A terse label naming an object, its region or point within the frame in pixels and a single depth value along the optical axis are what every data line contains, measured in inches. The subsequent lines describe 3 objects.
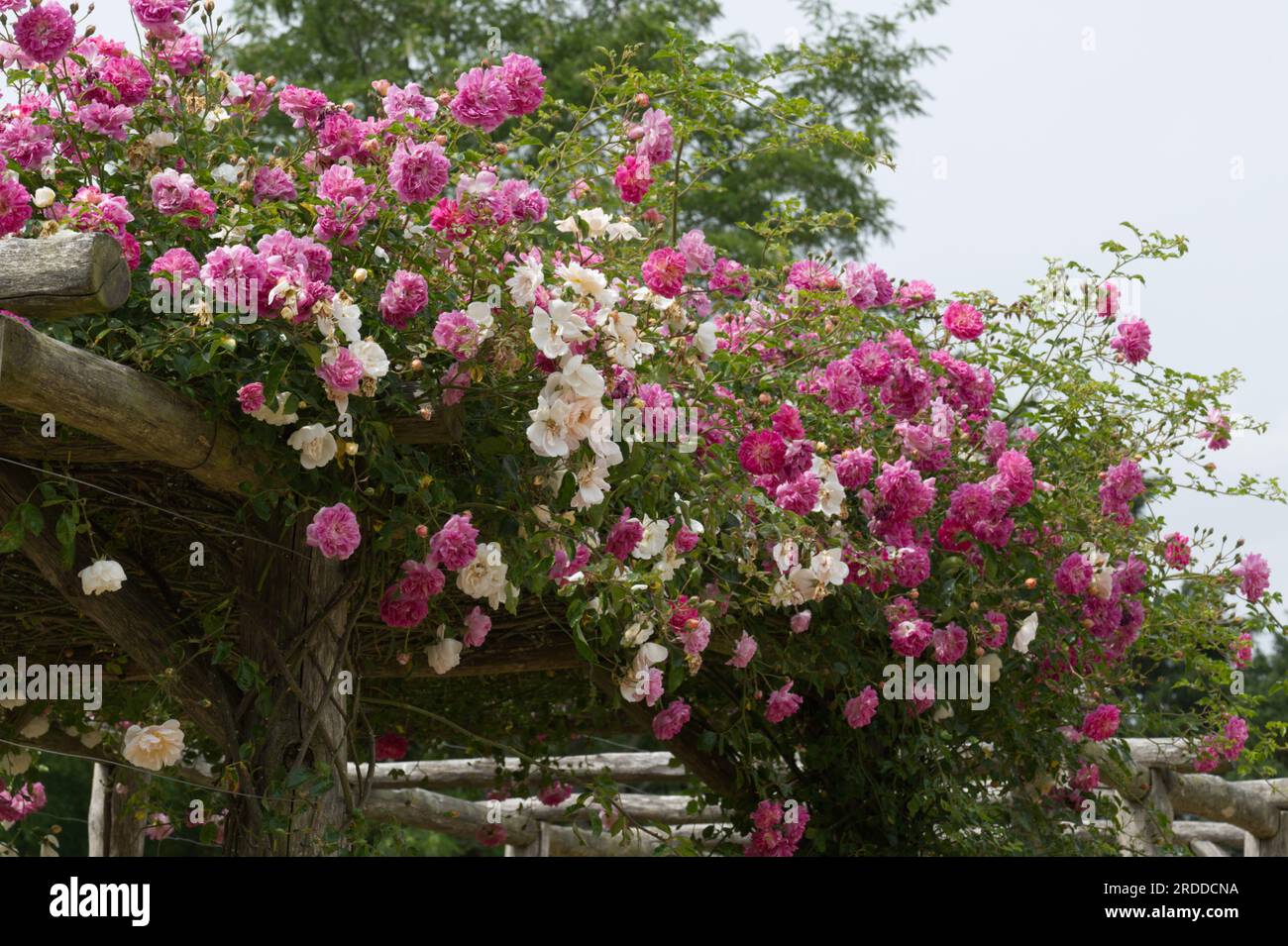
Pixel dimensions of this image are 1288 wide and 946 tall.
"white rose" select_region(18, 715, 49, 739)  193.3
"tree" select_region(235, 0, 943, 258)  539.8
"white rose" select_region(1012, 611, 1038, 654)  160.2
